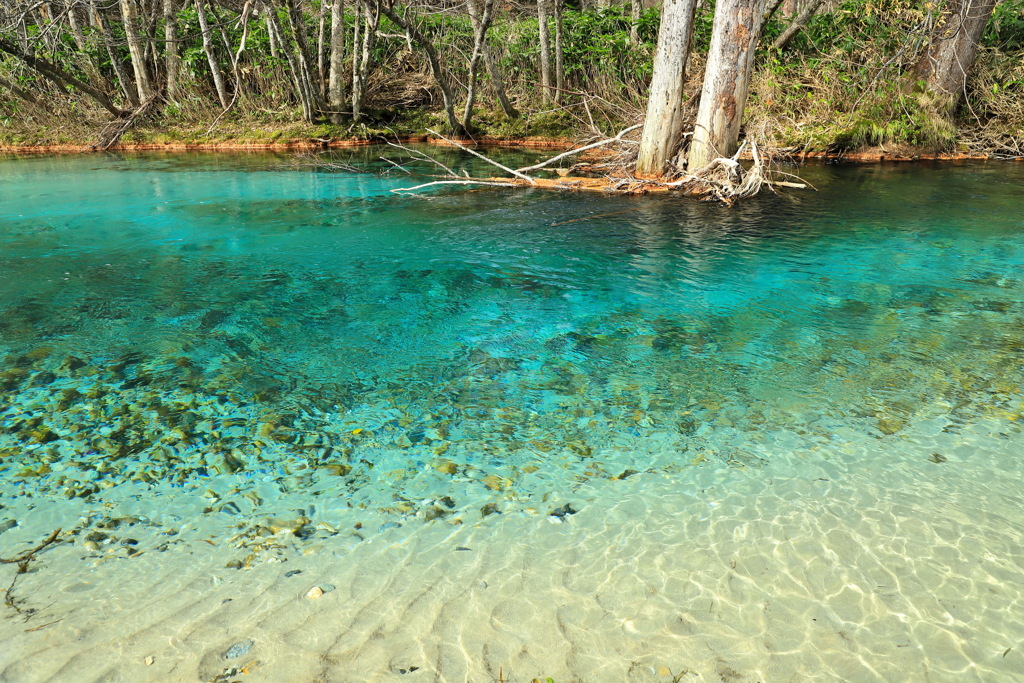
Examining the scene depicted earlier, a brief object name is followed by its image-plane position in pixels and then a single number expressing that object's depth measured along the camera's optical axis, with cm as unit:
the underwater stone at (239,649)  240
